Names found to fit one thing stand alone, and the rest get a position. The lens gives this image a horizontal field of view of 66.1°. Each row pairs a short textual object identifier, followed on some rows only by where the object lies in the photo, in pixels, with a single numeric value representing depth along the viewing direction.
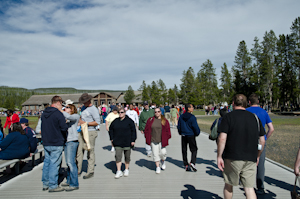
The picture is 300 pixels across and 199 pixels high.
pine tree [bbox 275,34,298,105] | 49.19
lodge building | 85.00
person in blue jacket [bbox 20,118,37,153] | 6.79
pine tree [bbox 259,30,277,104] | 51.86
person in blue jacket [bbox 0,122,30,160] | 6.01
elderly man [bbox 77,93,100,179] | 6.05
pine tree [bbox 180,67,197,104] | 67.14
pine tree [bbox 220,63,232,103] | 75.69
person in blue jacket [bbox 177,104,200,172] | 6.46
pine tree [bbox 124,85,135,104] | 89.81
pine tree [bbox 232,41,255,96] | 56.19
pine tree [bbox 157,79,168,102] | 85.00
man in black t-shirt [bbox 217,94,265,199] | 3.36
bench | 5.49
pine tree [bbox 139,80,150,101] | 84.55
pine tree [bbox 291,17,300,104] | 44.08
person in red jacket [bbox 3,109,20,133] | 11.12
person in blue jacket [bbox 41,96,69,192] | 4.94
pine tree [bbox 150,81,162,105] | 83.06
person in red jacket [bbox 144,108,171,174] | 6.48
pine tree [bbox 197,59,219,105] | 71.12
